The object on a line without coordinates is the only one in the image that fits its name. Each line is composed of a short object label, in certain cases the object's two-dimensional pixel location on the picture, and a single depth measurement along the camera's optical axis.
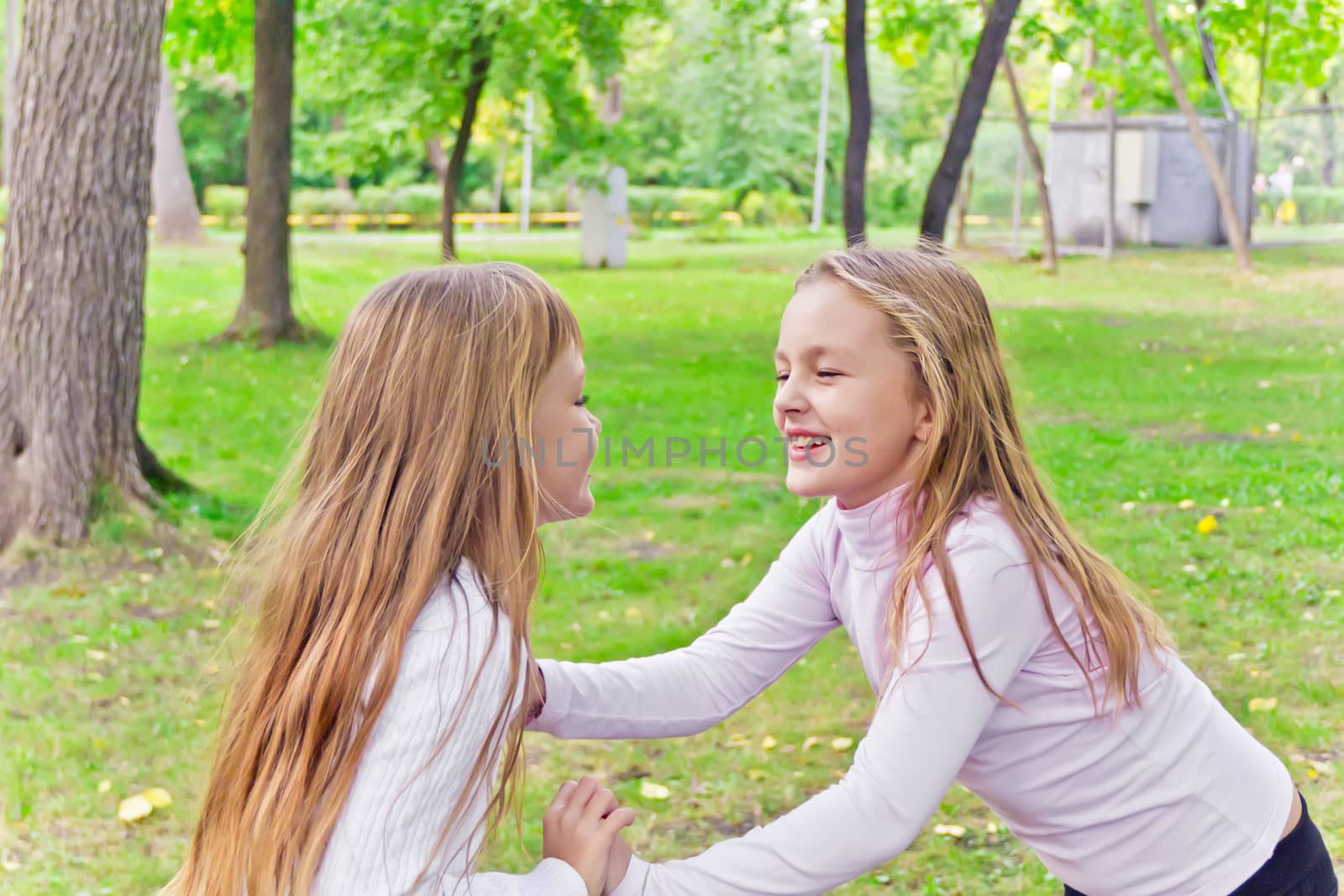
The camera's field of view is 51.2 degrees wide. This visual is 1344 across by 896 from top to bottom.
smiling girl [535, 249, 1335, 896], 1.87
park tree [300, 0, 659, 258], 15.79
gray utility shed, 21.61
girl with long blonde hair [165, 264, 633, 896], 1.77
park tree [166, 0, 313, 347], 12.31
